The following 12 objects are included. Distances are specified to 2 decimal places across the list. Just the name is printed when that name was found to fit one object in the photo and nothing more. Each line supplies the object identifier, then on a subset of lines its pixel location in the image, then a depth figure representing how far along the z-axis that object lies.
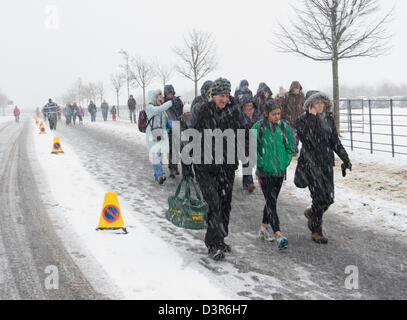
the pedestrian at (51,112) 26.69
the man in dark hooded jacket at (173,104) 9.92
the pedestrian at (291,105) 11.94
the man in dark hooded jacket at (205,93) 7.20
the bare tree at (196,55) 31.25
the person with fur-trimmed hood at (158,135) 9.48
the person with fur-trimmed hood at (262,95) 9.96
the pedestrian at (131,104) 31.67
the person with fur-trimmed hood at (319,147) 5.60
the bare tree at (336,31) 15.50
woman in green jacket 5.42
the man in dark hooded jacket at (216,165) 5.04
